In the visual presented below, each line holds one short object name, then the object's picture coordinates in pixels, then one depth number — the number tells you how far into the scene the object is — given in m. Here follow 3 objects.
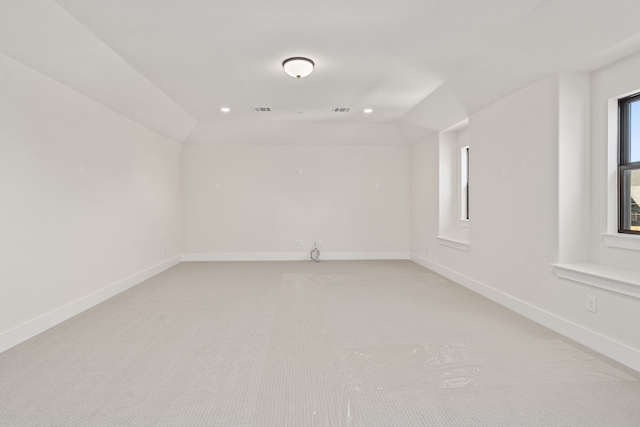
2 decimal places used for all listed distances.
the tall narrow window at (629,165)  2.47
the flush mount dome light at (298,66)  3.16
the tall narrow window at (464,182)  5.11
